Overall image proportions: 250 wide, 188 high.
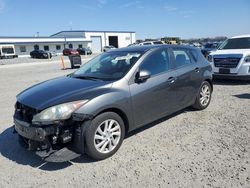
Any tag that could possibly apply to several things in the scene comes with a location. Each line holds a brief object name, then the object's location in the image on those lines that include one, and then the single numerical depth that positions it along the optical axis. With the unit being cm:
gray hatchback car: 265
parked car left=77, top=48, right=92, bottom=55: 3953
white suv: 673
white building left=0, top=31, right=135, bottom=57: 4205
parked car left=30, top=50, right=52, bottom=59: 3391
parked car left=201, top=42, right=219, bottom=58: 1733
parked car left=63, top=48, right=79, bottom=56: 3631
